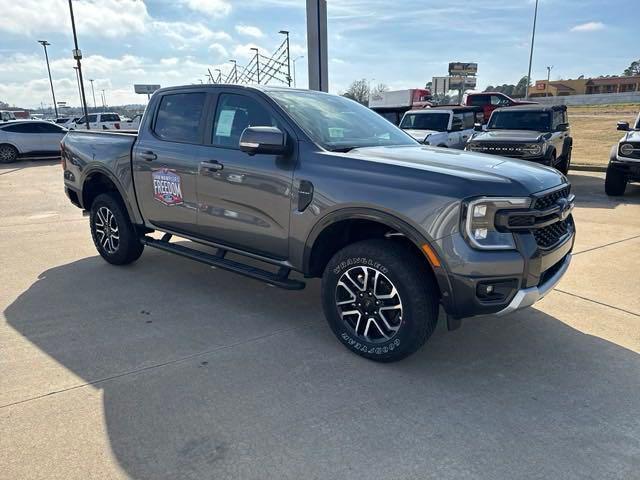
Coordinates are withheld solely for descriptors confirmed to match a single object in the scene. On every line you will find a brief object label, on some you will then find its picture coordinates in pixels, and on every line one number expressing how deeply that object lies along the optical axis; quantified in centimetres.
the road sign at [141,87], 4896
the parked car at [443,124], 1236
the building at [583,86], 8931
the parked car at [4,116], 2969
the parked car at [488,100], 2511
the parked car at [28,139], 1773
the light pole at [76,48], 2217
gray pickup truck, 289
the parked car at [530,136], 1027
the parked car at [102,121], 2831
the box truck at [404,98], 3288
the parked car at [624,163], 882
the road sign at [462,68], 8338
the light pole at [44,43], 4303
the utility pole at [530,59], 4601
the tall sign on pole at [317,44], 1059
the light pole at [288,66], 3351
